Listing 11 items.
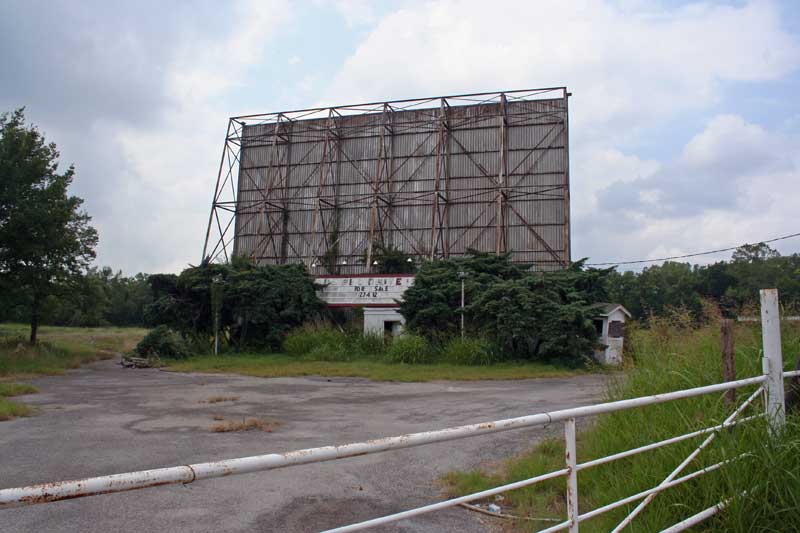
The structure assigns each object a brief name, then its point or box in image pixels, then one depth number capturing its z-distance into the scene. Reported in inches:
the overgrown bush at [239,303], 1045.2
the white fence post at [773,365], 174.2
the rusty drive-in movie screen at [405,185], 1264.8
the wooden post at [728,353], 197.5
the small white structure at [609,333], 888.9
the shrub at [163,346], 1000.2
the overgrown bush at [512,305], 821.9
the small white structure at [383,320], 1027.3
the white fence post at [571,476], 118.0
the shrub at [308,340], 975.6
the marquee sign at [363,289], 1051.9
